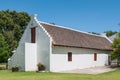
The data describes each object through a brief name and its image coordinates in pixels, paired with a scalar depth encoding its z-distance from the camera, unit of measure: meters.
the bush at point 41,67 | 26.73
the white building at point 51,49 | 27.09
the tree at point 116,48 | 34.55
